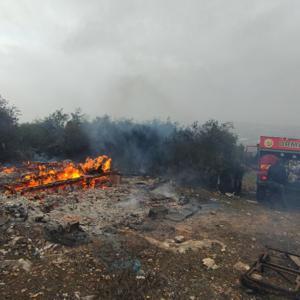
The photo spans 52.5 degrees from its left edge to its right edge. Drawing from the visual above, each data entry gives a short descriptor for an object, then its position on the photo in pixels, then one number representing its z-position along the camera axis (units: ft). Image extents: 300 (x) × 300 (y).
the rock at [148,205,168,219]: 31.60
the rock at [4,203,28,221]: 26.32
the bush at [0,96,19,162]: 61.67
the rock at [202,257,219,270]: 21.49
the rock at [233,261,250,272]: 21.51
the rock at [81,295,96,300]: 17.11
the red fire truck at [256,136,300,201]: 42.19
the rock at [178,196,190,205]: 38.20
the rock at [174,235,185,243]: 25.71
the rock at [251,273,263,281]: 19.86
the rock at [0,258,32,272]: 19.63
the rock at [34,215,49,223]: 26.55
